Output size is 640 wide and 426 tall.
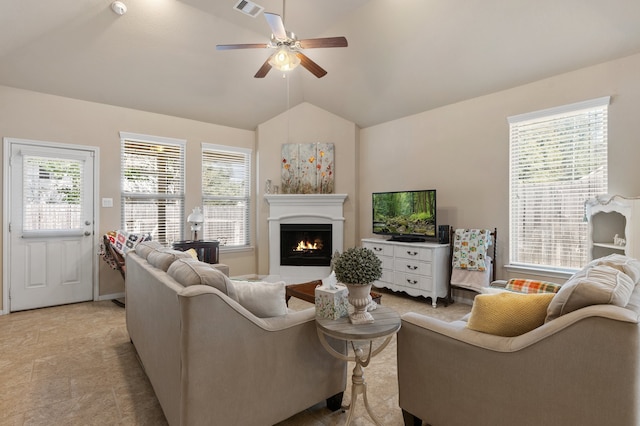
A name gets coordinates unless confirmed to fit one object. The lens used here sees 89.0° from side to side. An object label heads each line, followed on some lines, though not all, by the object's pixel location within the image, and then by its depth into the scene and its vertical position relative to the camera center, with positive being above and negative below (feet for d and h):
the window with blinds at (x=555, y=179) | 11.05 +1.31
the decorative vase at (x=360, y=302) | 5.41 -1.47
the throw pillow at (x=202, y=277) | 5.30 -1.05
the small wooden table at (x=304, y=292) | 9.79 -2.53
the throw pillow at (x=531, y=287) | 7.70 -1.75
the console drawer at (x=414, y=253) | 13.66 -1.68
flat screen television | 14.44 -0.01
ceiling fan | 8.98 +4.87
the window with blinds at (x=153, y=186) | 15.21 +1.35
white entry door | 12.85 -0.45
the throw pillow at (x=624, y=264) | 5.40 -0.87
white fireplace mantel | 17.85 -0.20
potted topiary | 5.31 -0.99
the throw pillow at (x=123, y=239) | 13.44 -1.09
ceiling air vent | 11.34 +7.40
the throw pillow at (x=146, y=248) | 8.37 -0.91
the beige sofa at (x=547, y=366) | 3.85 -2.07
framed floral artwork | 18.31 +2.61
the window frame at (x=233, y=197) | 17.49 +0.98
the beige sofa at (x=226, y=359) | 4.78 -2.40
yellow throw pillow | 4.80 -1.48
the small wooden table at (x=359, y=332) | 5.03 -1.84
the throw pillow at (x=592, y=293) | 4.18 -1.02
